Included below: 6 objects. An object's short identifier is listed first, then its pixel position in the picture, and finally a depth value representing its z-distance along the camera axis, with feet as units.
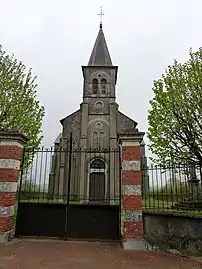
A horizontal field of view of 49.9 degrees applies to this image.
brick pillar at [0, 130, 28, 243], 20.29
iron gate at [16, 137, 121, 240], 23.00
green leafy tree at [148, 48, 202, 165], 34.99
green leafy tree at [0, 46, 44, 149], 34.78
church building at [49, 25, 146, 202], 65.67
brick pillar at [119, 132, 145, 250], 19.75
